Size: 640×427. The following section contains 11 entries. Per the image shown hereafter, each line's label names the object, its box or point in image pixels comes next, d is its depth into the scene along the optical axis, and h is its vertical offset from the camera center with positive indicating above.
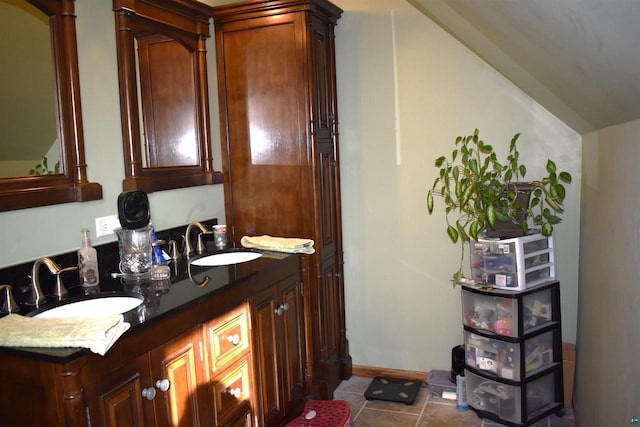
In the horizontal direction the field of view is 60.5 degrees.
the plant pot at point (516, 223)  2.74 -0.35
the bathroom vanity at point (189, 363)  1.49 -0.64
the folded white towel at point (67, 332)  1.47 -0.44
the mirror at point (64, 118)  2.05 +0.20
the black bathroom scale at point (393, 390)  3.18 -1.38
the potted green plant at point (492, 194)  2.72 -0.21
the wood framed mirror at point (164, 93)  2.43 +0.36
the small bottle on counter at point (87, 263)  2.13 -0.36
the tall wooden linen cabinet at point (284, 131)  2.95 +0.18
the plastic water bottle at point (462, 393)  3.01 -1.31
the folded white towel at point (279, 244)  2.76 -0.41
